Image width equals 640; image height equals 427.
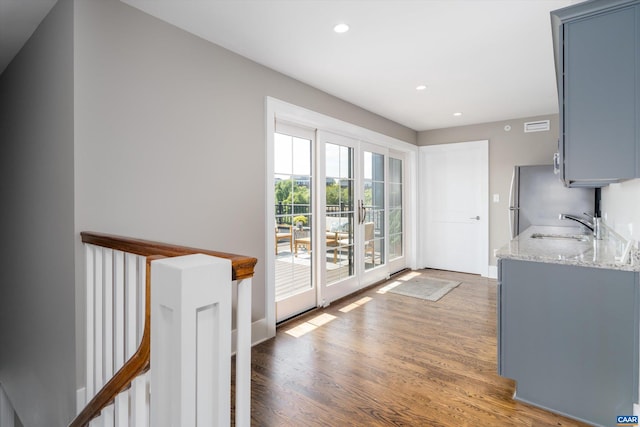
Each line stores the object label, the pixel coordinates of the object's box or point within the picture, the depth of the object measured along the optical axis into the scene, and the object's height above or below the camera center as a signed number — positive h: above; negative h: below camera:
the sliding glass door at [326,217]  3.30 -0.05
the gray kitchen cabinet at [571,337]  1.73 -0.69
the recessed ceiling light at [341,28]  2.26 +1.24
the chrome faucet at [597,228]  2.80 -0.15
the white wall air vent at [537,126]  4.66 +1.18
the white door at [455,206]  5.22 +0.08
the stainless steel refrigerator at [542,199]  3.87 +0.15
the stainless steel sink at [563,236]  2.91 -0.23
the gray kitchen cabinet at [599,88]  1.67 +0.63
